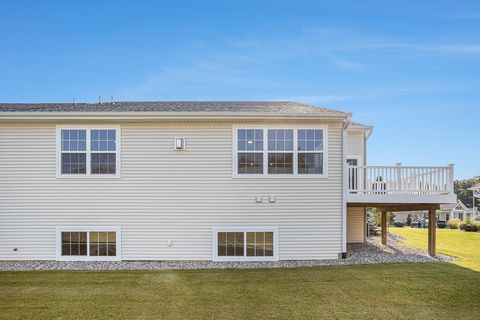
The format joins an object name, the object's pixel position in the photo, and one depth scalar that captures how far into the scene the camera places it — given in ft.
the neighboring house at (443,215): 160.97
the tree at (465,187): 266.51
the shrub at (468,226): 90.30
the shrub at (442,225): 116.78
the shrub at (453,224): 105.29
